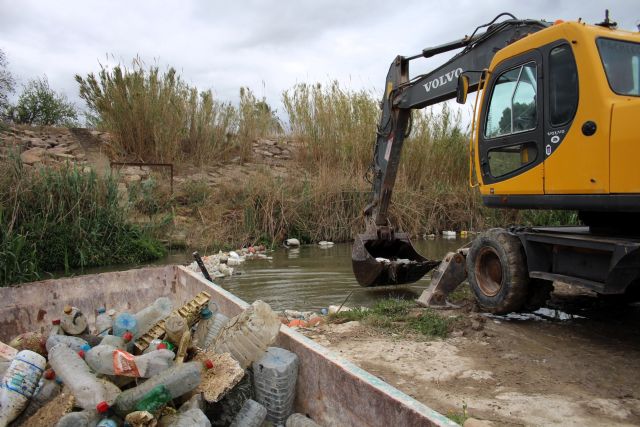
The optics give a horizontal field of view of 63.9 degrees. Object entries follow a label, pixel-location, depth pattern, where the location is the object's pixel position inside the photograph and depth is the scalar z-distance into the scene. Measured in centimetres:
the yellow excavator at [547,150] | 403
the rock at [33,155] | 1138
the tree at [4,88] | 1298
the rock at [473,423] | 256
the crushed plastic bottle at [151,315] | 365
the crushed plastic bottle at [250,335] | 292
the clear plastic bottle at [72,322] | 356
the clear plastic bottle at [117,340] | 301
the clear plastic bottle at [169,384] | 232
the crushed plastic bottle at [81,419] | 216
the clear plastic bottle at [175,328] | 297
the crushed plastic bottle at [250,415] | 255
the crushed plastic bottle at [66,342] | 309
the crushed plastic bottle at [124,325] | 339
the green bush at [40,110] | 1817
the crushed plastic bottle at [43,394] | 259
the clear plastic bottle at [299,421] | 255
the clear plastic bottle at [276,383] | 270
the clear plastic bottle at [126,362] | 247
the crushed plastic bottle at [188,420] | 228
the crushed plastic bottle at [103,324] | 372
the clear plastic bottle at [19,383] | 252
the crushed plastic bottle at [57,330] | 357
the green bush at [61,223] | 777
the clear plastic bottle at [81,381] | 235
